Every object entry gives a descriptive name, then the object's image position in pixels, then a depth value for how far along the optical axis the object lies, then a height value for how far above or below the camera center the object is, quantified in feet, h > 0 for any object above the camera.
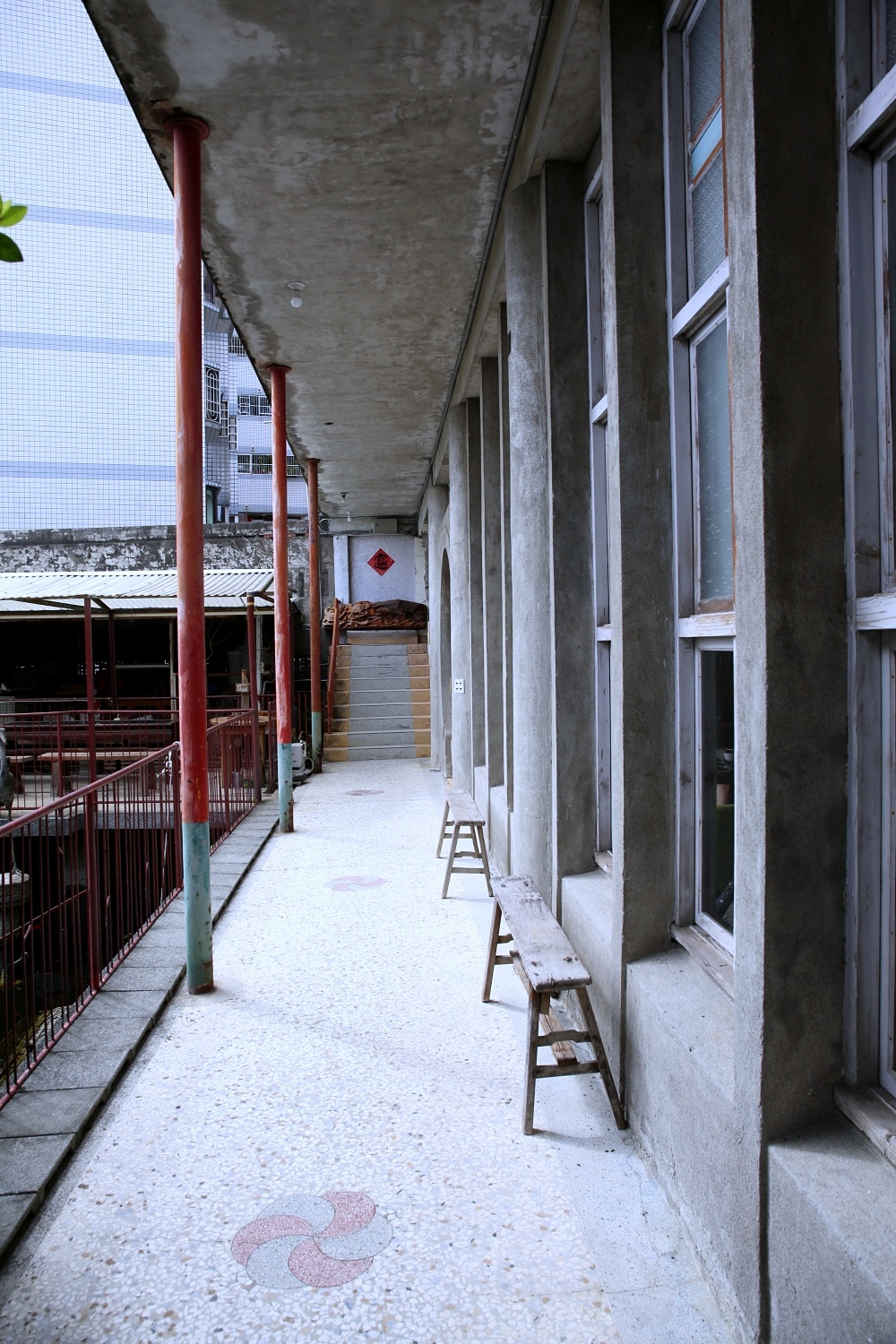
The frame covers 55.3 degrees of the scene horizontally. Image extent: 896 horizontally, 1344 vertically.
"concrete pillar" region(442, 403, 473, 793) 26.99 +2.29
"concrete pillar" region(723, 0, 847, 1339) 5.70 +0.60
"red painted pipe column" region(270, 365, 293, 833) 25.25 +1.57
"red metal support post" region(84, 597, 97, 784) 26.05 -1.02
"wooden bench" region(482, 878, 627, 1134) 9.14 -3.46
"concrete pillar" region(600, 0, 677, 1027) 9.18 +1.92
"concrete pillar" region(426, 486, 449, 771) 38.22 +2.80
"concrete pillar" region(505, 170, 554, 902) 13.78 +2.10
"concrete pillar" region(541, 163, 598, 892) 12.60 +1.10
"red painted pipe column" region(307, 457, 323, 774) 38.65 +3.25
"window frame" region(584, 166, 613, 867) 12.42 +2.23
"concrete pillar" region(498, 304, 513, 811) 17.85 +2.22
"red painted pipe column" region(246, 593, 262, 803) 28.95 -0.31
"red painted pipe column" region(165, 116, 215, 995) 13.51 +2.15
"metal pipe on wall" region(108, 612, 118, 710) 41.03 +0.02
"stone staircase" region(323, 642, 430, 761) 43.01 -1.89
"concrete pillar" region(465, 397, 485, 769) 25.13 +3.02
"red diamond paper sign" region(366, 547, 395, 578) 61.98 +7.78
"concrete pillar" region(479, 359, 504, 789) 20.81 +2.28
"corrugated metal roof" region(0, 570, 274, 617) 38.58 +3.84
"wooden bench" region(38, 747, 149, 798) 31.12 -3.30
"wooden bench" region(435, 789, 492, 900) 18.38 -3.40
